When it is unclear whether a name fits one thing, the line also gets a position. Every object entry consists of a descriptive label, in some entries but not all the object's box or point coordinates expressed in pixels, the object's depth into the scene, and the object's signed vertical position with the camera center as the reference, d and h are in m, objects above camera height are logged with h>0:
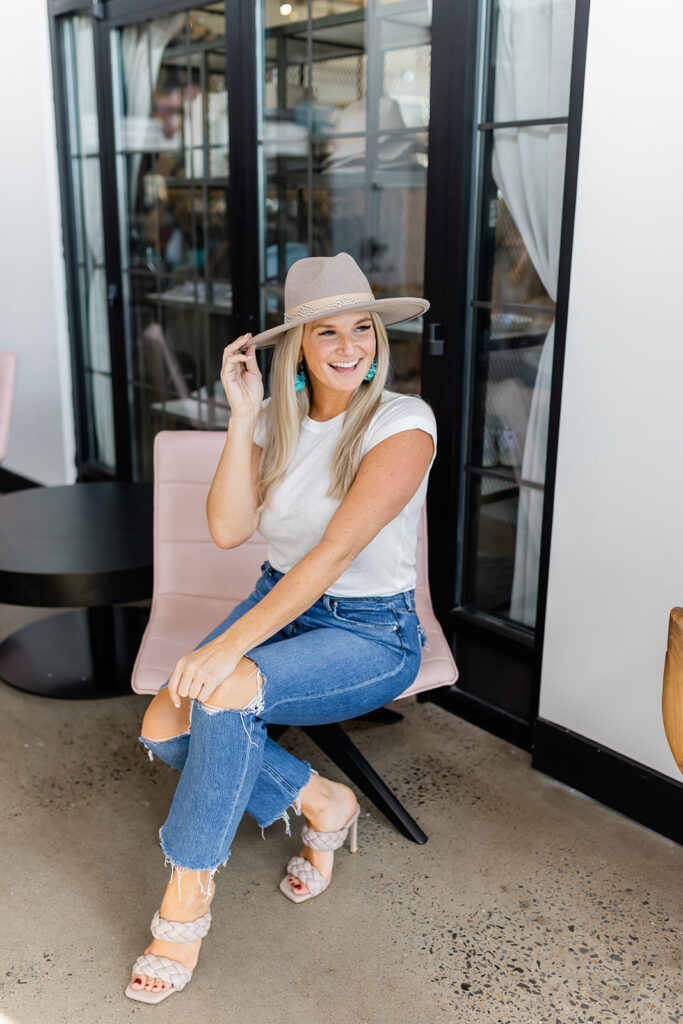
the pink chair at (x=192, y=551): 2.48 -0.80
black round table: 2.54 -0.89
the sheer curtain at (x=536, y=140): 2.28 +0.20
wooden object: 1.57 -0.71
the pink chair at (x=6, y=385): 3.81 -0.62
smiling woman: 1.76 -0.71
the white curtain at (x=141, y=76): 3.70 +0.55
